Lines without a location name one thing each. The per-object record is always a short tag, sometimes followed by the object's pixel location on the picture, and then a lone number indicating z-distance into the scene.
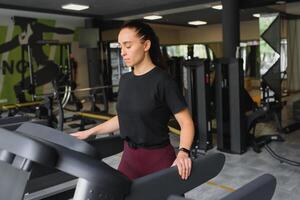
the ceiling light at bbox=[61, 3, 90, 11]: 7.40
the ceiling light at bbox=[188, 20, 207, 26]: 11.74
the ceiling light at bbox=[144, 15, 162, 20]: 8.92
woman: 1.41
